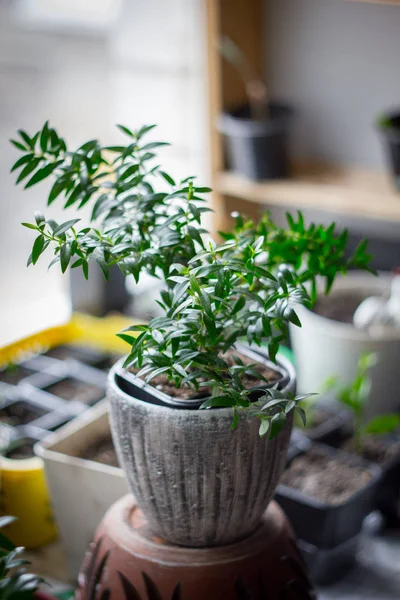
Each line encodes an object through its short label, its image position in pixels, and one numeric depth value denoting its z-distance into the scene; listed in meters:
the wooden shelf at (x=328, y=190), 1.58
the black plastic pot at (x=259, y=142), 1.68
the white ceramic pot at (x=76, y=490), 1.02
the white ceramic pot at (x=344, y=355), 1.32
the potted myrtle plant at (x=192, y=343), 0.68
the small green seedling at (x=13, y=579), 0.51
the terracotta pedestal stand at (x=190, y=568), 0.75
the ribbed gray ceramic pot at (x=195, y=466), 0.69
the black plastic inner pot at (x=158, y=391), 0.71
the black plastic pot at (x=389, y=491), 1.18
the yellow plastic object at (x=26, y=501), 1.09
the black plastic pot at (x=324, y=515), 1.05
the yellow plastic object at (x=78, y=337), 1.47
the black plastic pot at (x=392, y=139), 1.52
